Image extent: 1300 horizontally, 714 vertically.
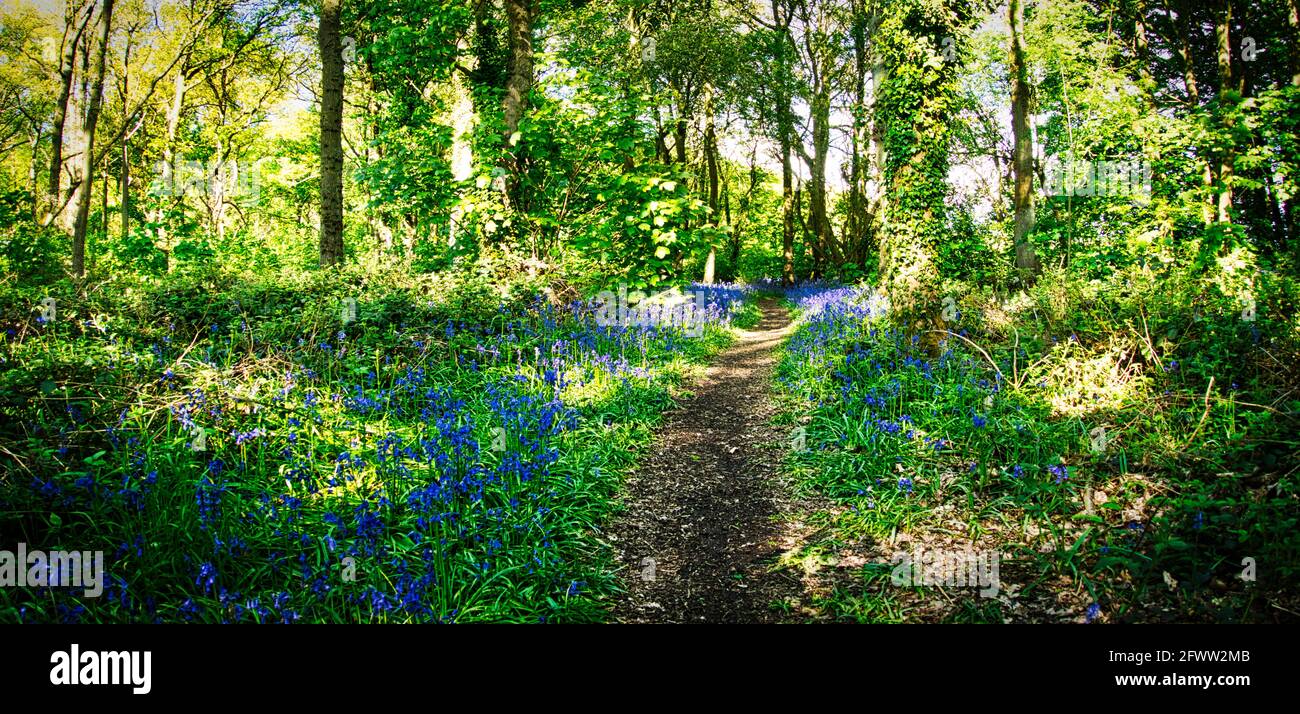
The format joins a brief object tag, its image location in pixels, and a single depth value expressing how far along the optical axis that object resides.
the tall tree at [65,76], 10.05
